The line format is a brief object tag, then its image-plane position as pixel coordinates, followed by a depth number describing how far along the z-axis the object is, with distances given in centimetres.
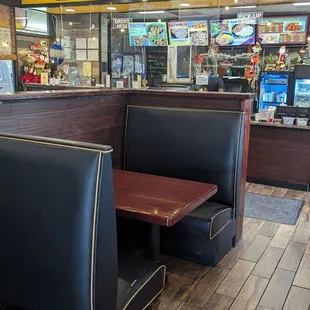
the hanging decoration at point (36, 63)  744
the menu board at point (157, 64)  834
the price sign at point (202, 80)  618
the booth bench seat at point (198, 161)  293
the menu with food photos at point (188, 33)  661
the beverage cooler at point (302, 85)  679
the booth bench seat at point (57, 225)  135
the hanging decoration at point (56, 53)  699
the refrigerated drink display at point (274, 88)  723
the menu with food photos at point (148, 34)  685
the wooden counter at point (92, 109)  245
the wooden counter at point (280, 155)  493
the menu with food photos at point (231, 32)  708
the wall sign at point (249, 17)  584
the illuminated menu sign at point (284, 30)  770
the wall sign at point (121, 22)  698
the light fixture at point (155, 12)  765
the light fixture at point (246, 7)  655
